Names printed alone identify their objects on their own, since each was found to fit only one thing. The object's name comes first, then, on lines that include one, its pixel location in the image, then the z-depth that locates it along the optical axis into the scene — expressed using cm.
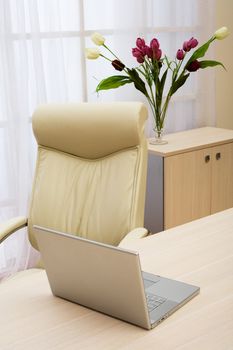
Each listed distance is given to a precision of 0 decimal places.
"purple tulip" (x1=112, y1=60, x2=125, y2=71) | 278
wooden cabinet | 295
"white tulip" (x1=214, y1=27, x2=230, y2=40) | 283
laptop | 112
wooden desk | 111
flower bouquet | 273
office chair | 196
